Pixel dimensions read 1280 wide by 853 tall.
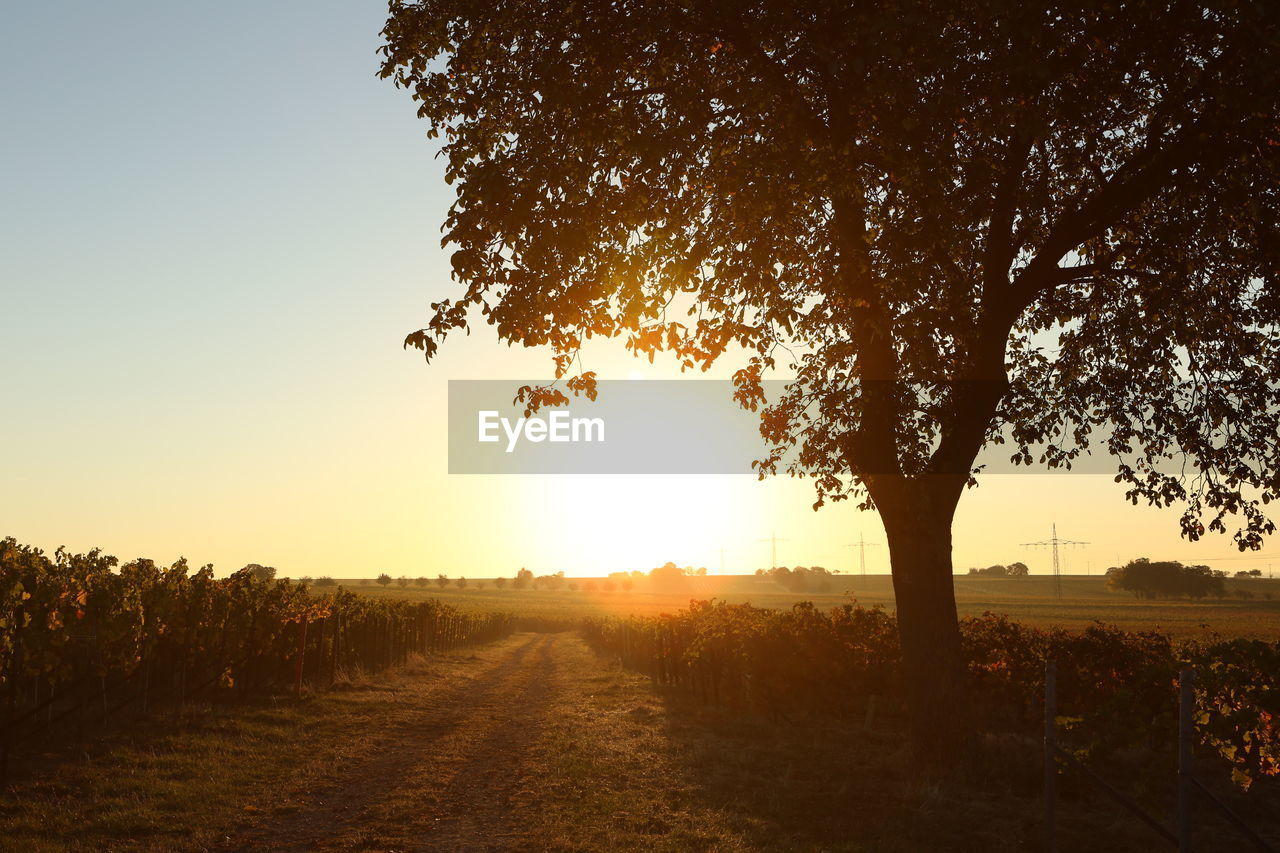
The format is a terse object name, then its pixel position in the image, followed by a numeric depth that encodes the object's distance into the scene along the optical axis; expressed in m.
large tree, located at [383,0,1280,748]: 10.49
